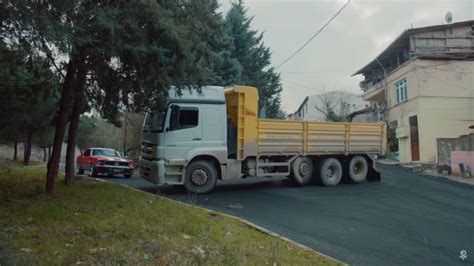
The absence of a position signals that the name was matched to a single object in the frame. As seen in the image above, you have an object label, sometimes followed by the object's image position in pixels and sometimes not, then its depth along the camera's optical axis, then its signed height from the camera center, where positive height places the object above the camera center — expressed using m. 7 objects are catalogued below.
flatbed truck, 13.31 +0.56
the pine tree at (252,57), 30.03 +7.32
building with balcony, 27.94 +4.74
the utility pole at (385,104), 34.19 +4.50
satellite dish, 33.88 +11.11
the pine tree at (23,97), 10.92 +2.41
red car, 22.50 -0.16
